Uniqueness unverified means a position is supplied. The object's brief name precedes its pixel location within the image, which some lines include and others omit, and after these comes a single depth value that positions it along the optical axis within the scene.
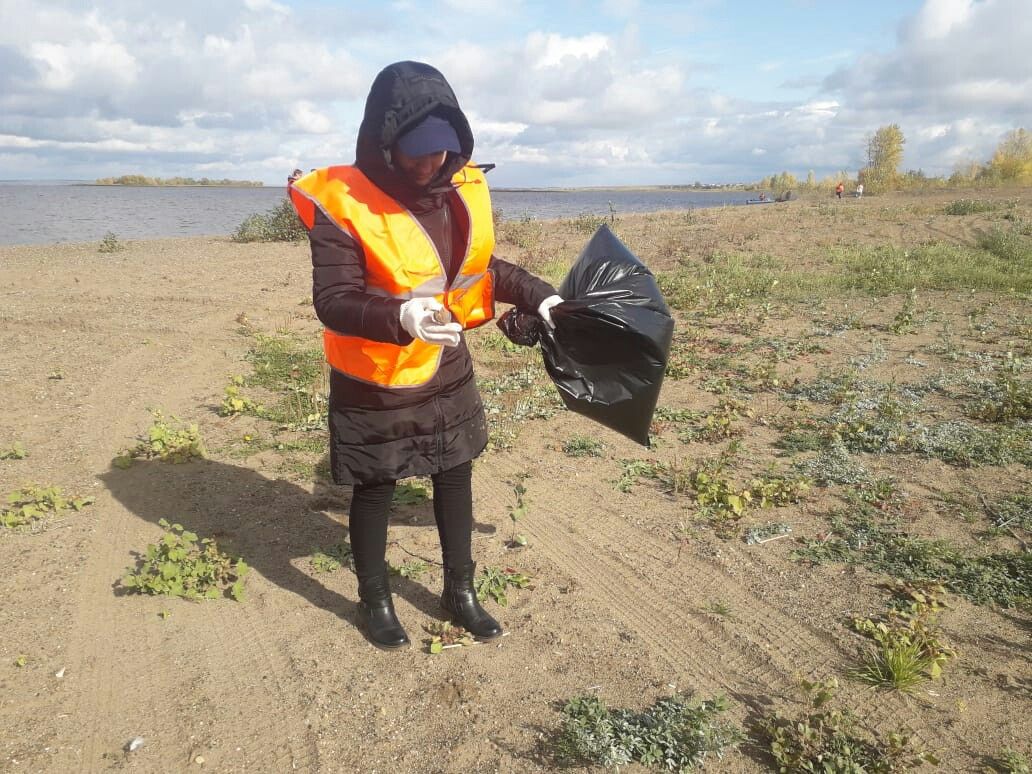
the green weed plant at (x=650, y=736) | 2.23
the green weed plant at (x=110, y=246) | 14.73
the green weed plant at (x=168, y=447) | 4.39
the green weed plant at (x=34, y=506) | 3.61
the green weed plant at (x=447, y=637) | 2.82
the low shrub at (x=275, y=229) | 16.47
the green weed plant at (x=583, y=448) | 4.64
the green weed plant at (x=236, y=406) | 5.19
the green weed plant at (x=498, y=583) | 3.13
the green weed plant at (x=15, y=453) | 4.38
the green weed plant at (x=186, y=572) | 3.09
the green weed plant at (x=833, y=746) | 2.14
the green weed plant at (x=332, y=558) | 3.36
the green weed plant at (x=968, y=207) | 16.80
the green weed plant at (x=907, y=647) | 2.53
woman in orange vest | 2.14
